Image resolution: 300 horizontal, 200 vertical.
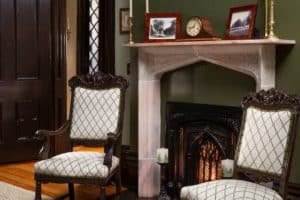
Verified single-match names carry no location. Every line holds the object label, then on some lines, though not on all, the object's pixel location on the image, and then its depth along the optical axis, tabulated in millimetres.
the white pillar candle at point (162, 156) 3673
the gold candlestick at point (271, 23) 3006
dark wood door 5062
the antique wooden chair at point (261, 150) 2570
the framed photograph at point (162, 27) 3658
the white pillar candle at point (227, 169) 3230
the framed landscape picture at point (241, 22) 3166
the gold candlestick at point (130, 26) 3848
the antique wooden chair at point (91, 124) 3303
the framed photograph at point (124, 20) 4188
